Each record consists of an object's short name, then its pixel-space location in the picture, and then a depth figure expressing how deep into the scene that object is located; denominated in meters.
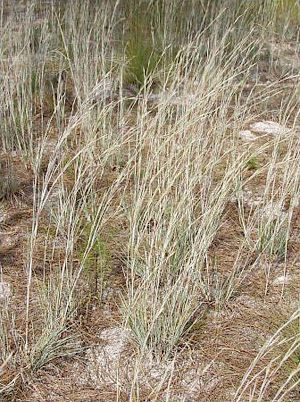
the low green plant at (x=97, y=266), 1.97
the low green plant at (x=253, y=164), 2.77
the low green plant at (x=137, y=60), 3.44
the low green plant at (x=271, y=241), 2.12
